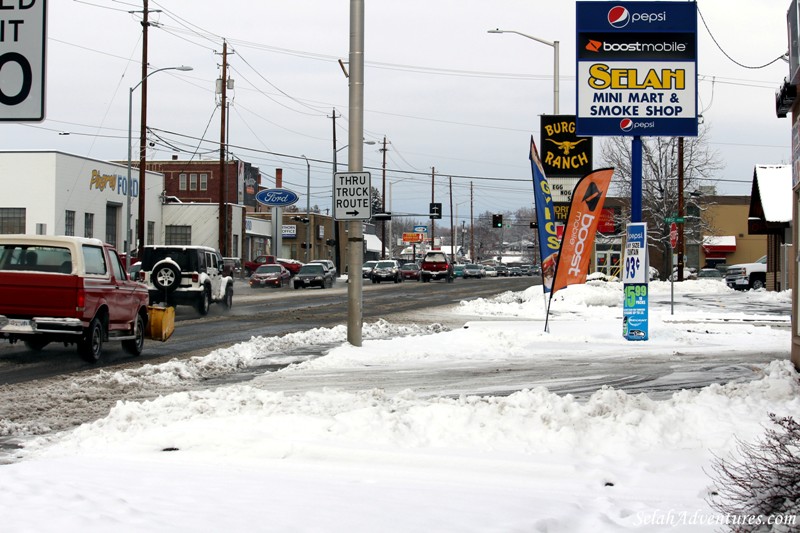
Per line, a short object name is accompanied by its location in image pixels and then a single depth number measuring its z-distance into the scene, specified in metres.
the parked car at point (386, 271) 68.88
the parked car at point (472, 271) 94.88
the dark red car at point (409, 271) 80.06
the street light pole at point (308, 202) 76.22
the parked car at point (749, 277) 50.84
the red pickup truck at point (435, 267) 72.38
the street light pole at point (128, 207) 42.34
